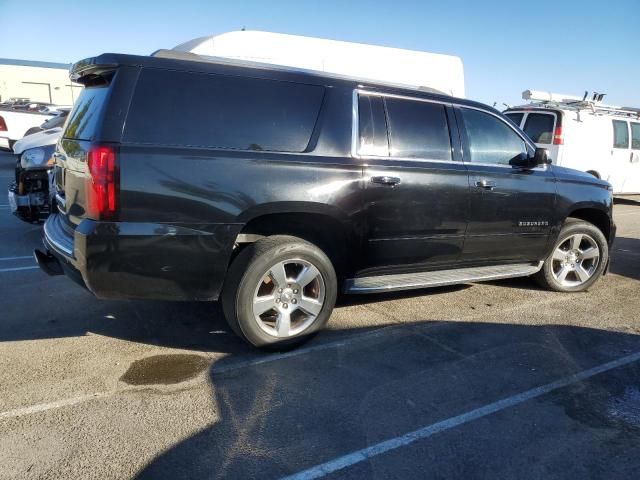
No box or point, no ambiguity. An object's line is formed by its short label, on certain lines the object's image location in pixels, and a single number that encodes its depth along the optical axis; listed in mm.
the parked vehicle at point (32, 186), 5827
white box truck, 7684
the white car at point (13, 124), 14539
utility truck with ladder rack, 10344
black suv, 3229
